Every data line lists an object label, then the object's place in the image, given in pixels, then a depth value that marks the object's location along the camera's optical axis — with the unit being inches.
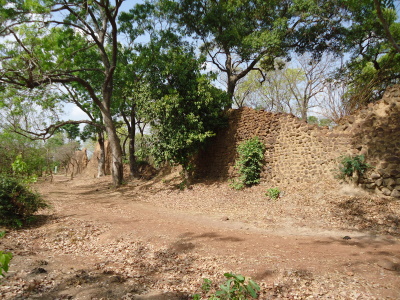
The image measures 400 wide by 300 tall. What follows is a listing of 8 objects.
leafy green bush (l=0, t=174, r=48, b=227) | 233.9
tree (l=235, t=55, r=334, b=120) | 796.6
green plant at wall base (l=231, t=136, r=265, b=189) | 401.7
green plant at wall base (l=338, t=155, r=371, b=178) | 283.8
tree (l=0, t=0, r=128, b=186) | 412.2
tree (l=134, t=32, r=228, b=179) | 436.8
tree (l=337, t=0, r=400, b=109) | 398.9
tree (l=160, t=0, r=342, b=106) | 446.6
